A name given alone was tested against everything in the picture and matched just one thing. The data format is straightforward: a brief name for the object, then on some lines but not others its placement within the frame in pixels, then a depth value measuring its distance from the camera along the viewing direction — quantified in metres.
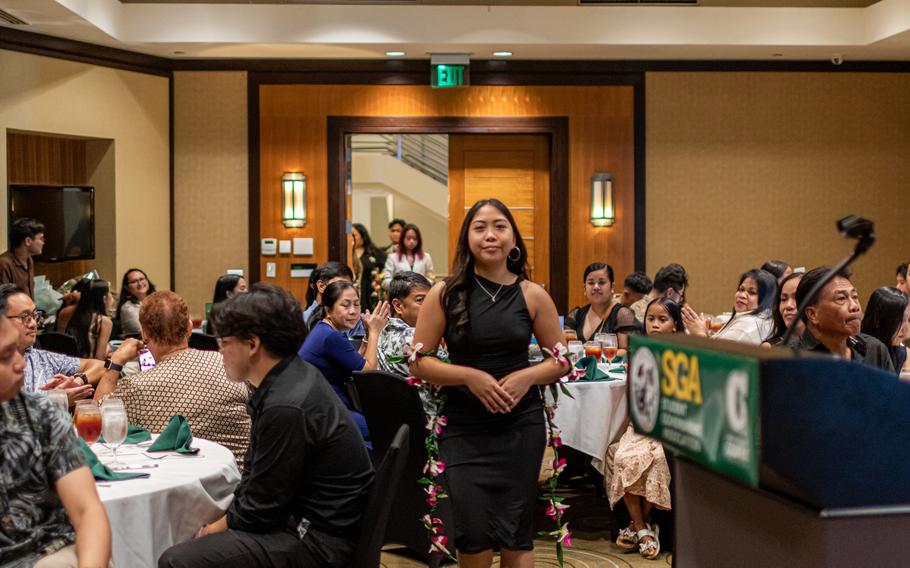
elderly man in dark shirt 3.32
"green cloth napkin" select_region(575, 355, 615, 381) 5.21
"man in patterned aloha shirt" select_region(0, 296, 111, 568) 2.10
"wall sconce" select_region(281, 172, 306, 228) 10.41
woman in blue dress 4.59
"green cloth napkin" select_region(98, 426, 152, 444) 3.44
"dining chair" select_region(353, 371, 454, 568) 4.10
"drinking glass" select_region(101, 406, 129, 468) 3.11
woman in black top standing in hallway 10.69
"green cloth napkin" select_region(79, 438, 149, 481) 2.92
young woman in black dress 3.19
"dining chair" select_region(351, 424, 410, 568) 2.61
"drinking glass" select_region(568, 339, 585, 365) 5.52
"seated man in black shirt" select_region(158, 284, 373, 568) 2.67
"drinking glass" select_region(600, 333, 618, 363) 5.80
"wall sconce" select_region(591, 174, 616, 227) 10.48
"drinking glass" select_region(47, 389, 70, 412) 3.10
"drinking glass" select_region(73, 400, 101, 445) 3.20
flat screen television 9.00
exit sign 10.14
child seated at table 4.81
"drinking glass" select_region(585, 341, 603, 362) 5.62
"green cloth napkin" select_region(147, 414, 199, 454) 3.30
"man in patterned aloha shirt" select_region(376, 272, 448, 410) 4.99
